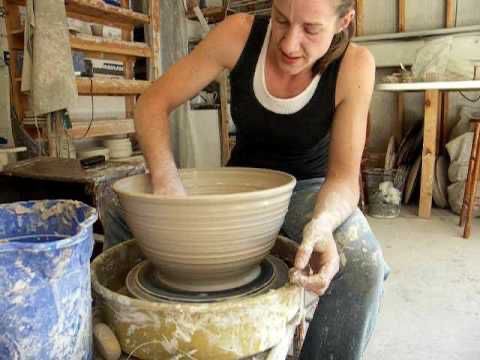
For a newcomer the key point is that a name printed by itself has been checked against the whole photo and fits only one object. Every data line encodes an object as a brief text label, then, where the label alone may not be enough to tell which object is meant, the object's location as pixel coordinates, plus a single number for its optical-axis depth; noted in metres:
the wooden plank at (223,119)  4.10
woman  0.88
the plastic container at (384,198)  3.04
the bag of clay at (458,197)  2.88
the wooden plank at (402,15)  3.59
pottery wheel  0.76
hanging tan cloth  2.44
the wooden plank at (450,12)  3.40
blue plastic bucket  0.51
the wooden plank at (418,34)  3.32
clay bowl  0.68
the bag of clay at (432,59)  2.81
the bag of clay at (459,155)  2.91
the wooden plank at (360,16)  3.76
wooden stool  2.55
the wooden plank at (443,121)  3.49
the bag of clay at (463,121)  3.24
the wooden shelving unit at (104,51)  2.77
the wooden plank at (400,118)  3.65
